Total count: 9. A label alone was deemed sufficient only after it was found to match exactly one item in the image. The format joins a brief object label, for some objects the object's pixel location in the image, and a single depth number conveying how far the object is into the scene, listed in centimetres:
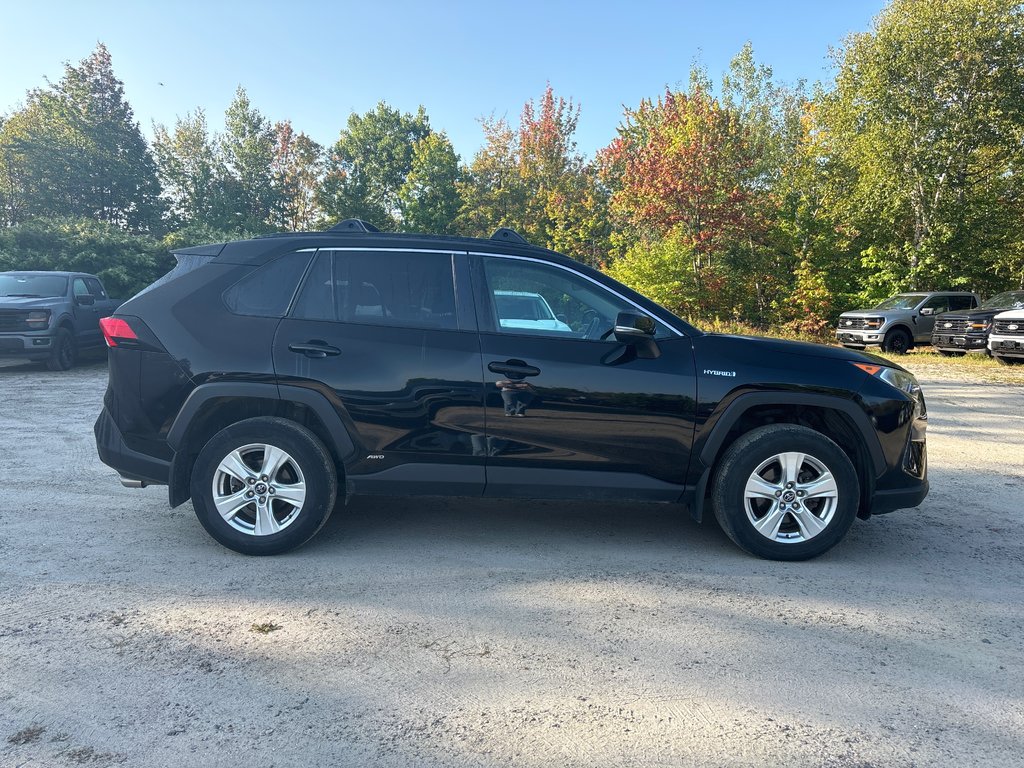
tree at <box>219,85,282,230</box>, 3997
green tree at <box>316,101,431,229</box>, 4603
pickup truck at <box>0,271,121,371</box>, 1137
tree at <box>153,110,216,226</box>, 3931
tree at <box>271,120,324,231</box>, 4662
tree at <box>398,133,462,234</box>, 3984
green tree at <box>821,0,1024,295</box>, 2028
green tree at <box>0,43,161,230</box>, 3512
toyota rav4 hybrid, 386
